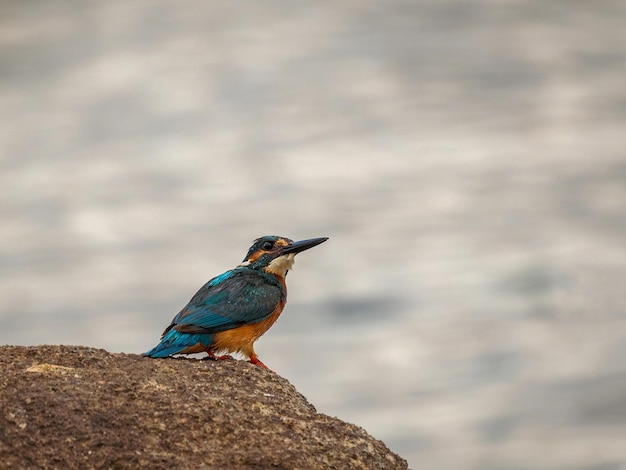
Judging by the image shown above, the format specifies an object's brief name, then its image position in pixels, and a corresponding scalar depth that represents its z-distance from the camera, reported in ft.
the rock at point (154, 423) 42.32
